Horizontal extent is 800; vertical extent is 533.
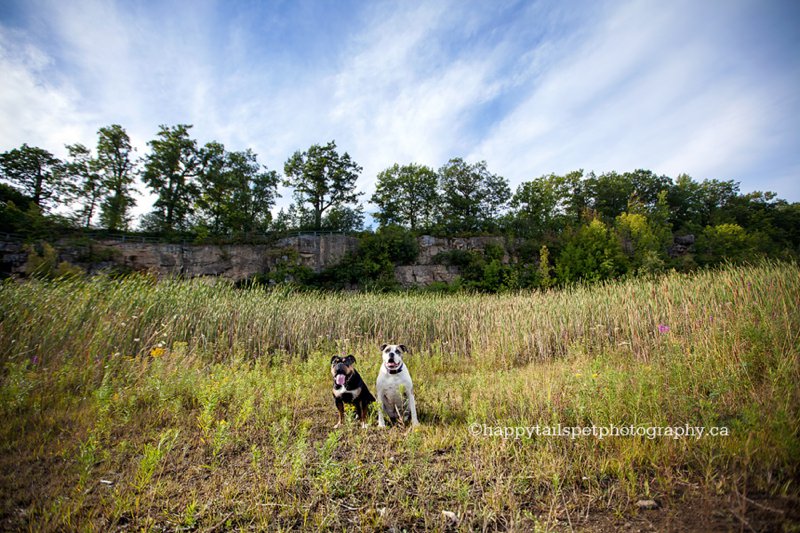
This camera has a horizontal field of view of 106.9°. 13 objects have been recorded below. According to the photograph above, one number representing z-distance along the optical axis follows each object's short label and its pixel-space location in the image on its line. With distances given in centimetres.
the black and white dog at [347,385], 332
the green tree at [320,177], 3116
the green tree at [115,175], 2555
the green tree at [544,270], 2392
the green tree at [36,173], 2466
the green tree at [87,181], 2561
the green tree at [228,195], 2841
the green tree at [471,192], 3362
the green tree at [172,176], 2681
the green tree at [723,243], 2889
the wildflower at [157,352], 491
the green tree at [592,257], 2438
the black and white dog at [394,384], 340
